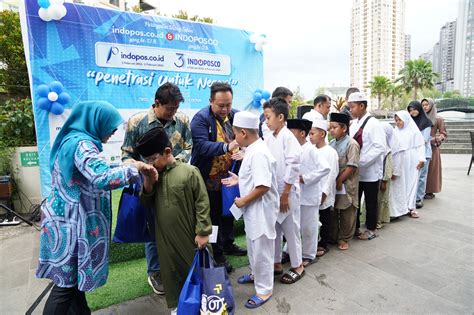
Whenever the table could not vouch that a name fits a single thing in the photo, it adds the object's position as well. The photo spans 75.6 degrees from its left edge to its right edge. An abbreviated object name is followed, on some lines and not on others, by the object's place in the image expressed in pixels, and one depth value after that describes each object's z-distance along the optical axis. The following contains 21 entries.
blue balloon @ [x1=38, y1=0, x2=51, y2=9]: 4.44
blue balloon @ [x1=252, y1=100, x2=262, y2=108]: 6.98
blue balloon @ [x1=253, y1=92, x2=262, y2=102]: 6.93
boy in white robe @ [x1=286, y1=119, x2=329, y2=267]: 3.10
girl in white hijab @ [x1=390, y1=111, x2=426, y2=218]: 4.61
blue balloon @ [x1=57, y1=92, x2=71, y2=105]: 4.73
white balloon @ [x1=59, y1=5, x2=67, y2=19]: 4.63
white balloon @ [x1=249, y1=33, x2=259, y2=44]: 6.68
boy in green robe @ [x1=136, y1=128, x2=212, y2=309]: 2.05
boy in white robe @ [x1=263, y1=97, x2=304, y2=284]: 2.77
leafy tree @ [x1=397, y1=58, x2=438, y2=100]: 40.91
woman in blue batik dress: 1.79
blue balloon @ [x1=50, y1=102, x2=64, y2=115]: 4.68
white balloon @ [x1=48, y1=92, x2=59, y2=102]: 4.63
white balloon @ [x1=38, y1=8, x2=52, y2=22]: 4.48
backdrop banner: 4.63
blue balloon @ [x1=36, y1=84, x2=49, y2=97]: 4.55
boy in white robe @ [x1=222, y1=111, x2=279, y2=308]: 2.38
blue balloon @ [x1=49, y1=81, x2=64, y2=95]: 4.66
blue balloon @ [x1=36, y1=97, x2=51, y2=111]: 4.58
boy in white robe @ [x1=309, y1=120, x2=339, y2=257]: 3.37
